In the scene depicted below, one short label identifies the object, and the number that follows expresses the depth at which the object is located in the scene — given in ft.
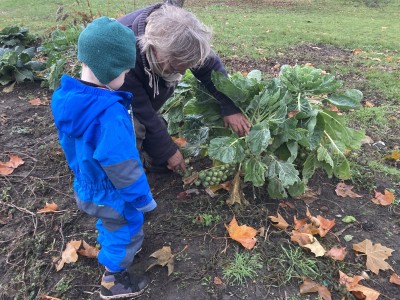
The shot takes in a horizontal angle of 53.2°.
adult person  7.23
